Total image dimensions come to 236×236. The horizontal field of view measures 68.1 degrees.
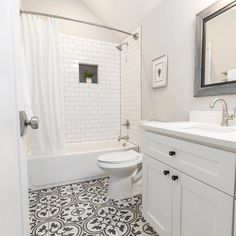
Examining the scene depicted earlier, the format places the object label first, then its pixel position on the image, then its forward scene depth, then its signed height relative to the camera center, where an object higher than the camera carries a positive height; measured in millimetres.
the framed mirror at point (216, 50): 1232 +416
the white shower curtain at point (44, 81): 1970 +284
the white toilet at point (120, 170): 1740 -663
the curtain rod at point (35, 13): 1888 +1010
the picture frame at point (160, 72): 1879 +370
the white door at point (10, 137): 447 -91
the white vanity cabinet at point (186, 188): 727 -434
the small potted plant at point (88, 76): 2859 +475
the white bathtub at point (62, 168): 1991 -760
